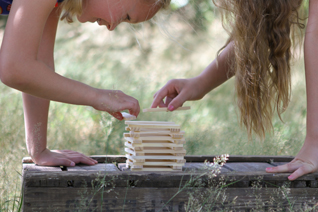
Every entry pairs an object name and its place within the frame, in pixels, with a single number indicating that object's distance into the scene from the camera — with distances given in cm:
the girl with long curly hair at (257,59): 203
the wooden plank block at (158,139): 193
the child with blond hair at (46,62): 183
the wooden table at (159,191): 182
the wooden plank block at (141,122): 194
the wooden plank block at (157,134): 194
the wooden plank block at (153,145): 193
